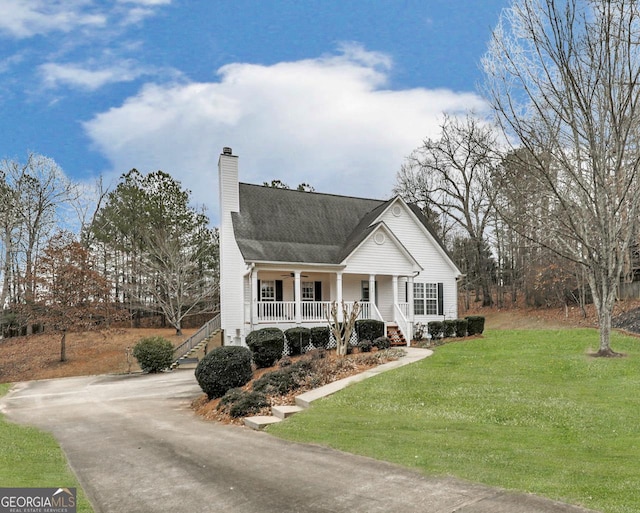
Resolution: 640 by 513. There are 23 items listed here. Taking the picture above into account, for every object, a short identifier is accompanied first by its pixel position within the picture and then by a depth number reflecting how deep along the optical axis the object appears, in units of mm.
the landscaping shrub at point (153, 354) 23969
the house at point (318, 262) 22469
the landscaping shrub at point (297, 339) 19938
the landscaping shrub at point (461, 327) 23484
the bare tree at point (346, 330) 17766
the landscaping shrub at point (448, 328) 23094
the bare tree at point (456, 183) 39969
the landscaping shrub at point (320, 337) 20609
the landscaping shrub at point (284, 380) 13345
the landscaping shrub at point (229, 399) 12644
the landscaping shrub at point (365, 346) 19300
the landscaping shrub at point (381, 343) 19766
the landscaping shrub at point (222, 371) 14062
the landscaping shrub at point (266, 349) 17922
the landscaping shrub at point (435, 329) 22625
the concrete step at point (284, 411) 11274
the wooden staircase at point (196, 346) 26844
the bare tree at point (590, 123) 14375
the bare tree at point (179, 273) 34094
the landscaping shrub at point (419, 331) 23828
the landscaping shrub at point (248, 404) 11836
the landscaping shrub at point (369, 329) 21641
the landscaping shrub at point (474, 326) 23734
